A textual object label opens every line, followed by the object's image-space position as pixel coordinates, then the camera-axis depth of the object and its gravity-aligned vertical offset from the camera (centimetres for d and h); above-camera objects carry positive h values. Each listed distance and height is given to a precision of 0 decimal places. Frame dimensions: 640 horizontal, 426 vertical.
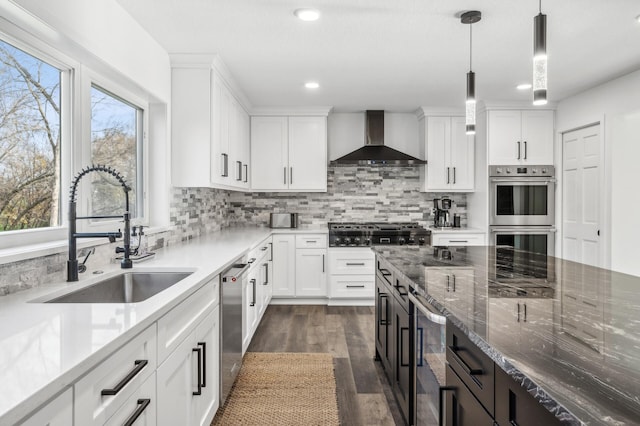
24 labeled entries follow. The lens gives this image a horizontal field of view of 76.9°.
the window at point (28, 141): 174 +32
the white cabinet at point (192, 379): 152 -74
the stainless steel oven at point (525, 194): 487 +20
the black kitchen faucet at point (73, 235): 180 -12
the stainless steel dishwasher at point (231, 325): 240 -74
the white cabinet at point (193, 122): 333 +74
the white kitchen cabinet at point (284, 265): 486 -66
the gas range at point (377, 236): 476 -30
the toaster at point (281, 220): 525 -13
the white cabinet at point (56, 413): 80 -42
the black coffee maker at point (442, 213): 534 -3
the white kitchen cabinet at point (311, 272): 489 -75
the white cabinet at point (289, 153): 516 +74
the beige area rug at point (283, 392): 235 -120
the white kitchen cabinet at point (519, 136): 488 +91
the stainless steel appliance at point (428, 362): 149 -62
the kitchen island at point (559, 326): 71 -31
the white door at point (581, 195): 423 +17
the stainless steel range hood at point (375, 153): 499 +73
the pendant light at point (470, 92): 237 +70
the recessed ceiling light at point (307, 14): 252 +124
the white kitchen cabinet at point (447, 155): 513 +71
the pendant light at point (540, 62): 166 +63
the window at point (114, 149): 243 +41
